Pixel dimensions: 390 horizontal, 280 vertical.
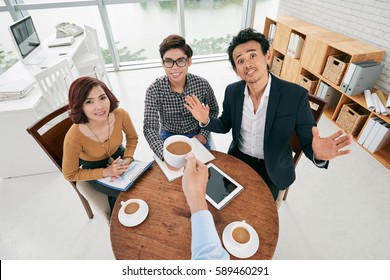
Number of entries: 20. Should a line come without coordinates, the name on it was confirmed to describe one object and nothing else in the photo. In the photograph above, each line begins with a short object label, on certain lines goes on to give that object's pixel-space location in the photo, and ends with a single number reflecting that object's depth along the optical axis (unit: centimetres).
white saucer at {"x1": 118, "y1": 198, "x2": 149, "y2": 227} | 110
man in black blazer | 141
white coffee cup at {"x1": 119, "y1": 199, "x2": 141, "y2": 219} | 112
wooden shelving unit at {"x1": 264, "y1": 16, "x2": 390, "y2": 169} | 260
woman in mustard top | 135
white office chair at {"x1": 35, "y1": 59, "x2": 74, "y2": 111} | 219
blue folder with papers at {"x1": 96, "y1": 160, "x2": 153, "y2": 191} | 128
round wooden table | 101
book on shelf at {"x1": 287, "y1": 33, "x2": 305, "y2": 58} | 339
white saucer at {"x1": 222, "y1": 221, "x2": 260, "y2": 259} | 98
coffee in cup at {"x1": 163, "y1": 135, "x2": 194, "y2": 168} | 103
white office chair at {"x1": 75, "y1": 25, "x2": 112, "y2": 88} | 334
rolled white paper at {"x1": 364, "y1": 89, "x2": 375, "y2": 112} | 247
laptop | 285
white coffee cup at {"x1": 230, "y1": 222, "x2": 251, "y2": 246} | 101
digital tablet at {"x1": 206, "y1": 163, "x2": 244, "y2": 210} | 119
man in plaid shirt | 156
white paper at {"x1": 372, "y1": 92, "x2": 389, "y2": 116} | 238
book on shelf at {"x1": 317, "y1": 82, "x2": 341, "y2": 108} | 311
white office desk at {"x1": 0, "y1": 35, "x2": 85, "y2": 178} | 216
